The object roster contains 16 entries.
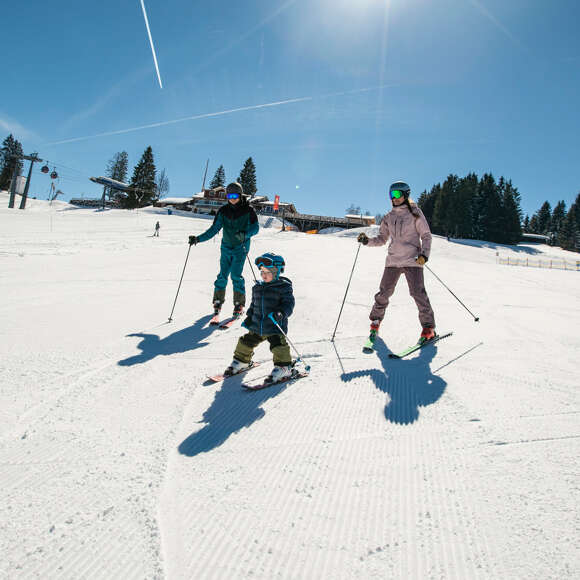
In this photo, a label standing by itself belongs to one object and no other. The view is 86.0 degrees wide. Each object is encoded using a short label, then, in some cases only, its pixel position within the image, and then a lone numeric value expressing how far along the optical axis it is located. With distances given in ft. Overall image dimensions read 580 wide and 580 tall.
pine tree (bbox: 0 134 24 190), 200.81
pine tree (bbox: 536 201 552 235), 251.39
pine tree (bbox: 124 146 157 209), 187.42
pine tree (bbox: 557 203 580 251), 201.98
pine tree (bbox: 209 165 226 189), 236.02
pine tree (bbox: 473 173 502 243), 167.22
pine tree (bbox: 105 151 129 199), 235.20
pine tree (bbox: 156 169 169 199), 264.72
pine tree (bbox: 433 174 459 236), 171.63
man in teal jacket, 15.51
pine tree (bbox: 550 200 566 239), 245.04
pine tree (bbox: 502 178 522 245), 166.50
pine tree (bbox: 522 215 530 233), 254.31
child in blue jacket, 9.20
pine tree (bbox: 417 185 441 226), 205.10
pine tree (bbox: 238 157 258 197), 195.62
